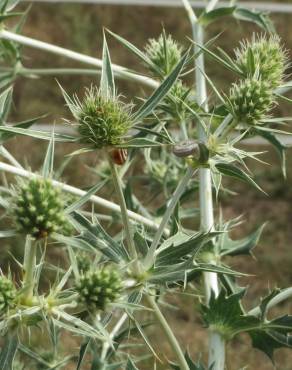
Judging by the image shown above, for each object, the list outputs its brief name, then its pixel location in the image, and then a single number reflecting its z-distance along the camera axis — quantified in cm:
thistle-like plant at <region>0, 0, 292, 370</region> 33
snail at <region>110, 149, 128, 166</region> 36
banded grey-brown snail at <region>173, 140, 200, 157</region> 34
